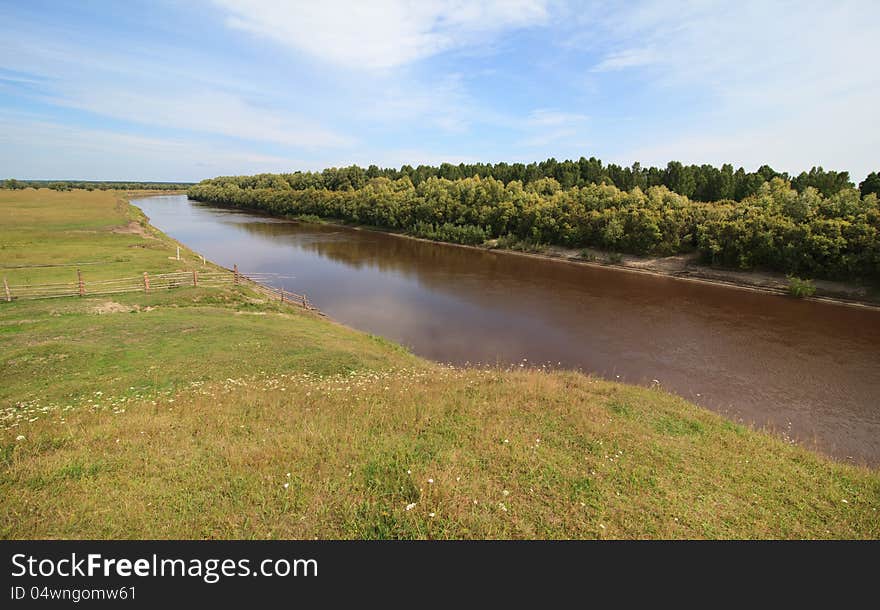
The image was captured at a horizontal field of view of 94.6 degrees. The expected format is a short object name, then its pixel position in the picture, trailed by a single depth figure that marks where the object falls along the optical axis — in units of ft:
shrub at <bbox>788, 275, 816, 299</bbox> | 132.77
